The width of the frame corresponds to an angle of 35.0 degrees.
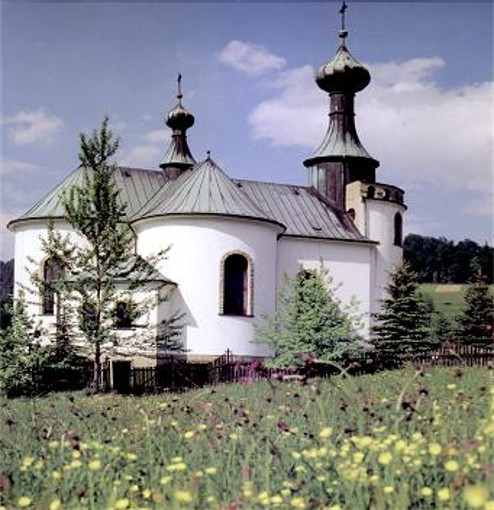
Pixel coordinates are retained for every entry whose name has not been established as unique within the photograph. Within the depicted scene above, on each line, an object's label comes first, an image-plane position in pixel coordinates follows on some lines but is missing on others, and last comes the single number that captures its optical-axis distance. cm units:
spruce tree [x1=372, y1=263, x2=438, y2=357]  2905
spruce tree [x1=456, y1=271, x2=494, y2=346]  3177
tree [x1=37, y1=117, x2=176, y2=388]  1975
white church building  2689
